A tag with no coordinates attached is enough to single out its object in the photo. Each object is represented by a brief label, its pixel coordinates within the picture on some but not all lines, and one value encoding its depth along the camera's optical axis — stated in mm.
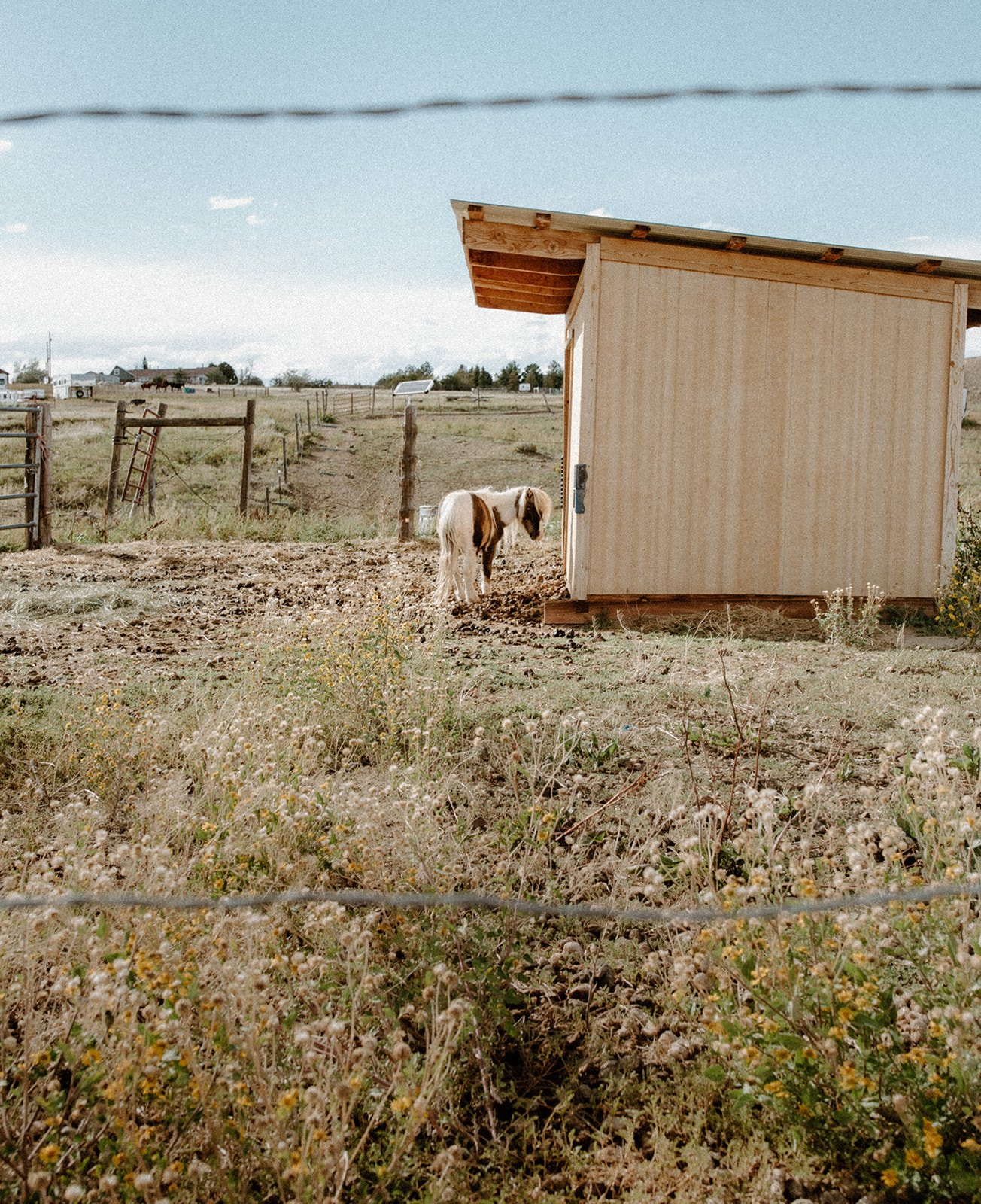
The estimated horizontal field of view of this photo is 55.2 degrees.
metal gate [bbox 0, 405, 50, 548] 12117
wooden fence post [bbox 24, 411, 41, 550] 12109
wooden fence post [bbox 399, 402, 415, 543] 12922
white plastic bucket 13797
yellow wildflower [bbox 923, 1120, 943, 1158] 1808
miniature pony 8445
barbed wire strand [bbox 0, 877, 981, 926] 1665
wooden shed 7789
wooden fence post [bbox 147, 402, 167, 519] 15693
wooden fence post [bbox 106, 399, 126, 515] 13891
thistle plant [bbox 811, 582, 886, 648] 7152
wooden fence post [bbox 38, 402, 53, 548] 12172
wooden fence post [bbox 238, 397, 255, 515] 14081
